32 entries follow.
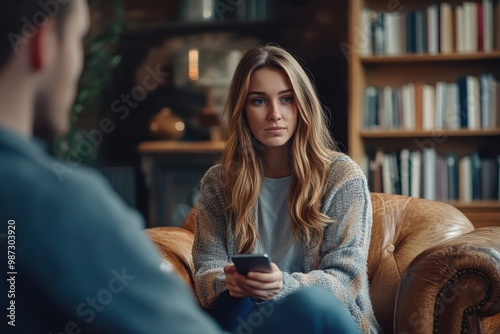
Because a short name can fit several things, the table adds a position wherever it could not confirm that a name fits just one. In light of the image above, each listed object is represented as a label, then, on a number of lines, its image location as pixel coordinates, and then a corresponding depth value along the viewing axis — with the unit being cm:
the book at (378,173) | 370
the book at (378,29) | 368
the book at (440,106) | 363
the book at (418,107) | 366
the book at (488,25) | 356
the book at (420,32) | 364
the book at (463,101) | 361
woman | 169
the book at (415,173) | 364
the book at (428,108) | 364
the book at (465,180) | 362
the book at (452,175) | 364
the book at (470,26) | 357
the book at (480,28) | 357
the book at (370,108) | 371
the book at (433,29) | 362
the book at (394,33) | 367
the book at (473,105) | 360
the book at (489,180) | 360
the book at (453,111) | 362
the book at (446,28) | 360
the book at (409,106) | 367
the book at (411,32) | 364
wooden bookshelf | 357
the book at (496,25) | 354
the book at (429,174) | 363
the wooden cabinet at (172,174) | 430
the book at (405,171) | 366
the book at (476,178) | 362
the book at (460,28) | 359
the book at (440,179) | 365
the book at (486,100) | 358
